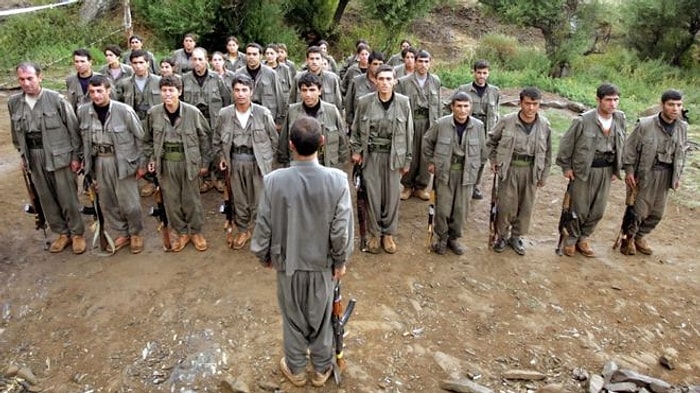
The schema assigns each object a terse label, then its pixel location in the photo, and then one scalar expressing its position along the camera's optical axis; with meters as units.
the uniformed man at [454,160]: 5.41
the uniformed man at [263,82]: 6.93
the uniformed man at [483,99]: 6.88
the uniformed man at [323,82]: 6.75
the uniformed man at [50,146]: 5.16
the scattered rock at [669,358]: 4.10
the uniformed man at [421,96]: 6.75
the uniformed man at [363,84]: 7.13
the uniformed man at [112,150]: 5.20
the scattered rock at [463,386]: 3.72
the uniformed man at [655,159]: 5.45
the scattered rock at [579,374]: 3.93
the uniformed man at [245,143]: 5.38
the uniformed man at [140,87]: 6.80
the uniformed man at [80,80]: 6.41
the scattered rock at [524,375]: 3.91
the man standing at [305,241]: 3.23
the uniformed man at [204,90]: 6.75
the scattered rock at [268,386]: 3.72
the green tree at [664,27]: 17.70
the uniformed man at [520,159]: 5.39
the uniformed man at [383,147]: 5.46
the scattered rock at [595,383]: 3.72
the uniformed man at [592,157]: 5.41
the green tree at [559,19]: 16.42
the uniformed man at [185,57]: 8.41
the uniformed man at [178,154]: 5.34
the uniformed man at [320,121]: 5.19
